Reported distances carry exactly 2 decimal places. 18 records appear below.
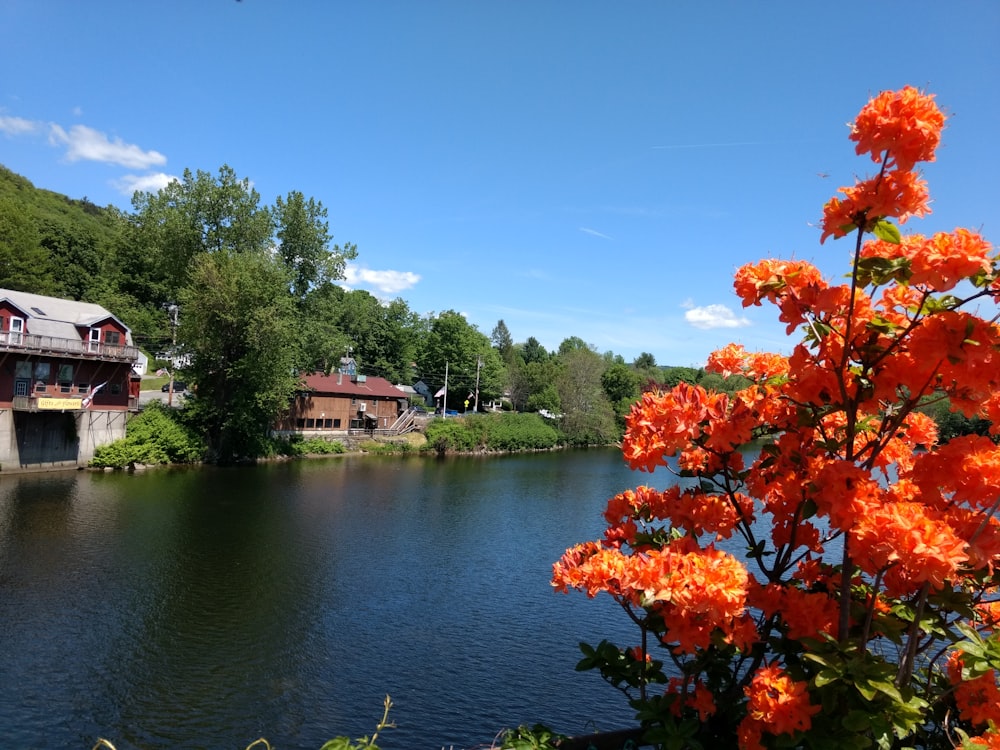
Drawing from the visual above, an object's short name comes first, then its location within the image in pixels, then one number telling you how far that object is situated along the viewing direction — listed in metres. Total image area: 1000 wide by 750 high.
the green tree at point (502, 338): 104.06
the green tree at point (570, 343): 112.99
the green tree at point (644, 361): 110.64
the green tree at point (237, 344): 34.25
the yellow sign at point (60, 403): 28.36
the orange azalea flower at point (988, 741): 3.19
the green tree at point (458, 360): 70.00
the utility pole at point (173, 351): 36.84
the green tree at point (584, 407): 61.94
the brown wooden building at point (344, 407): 46.12
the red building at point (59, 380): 28.27
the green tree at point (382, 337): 69.88
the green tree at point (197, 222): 37.16
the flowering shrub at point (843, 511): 3.12
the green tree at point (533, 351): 113.46
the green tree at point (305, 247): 40.19
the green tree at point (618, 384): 75.94
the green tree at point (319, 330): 39.91
